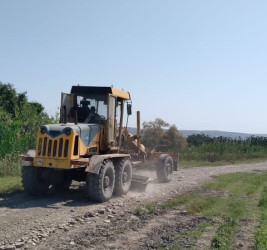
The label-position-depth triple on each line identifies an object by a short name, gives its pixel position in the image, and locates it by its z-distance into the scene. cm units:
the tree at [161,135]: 2972
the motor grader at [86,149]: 1063
